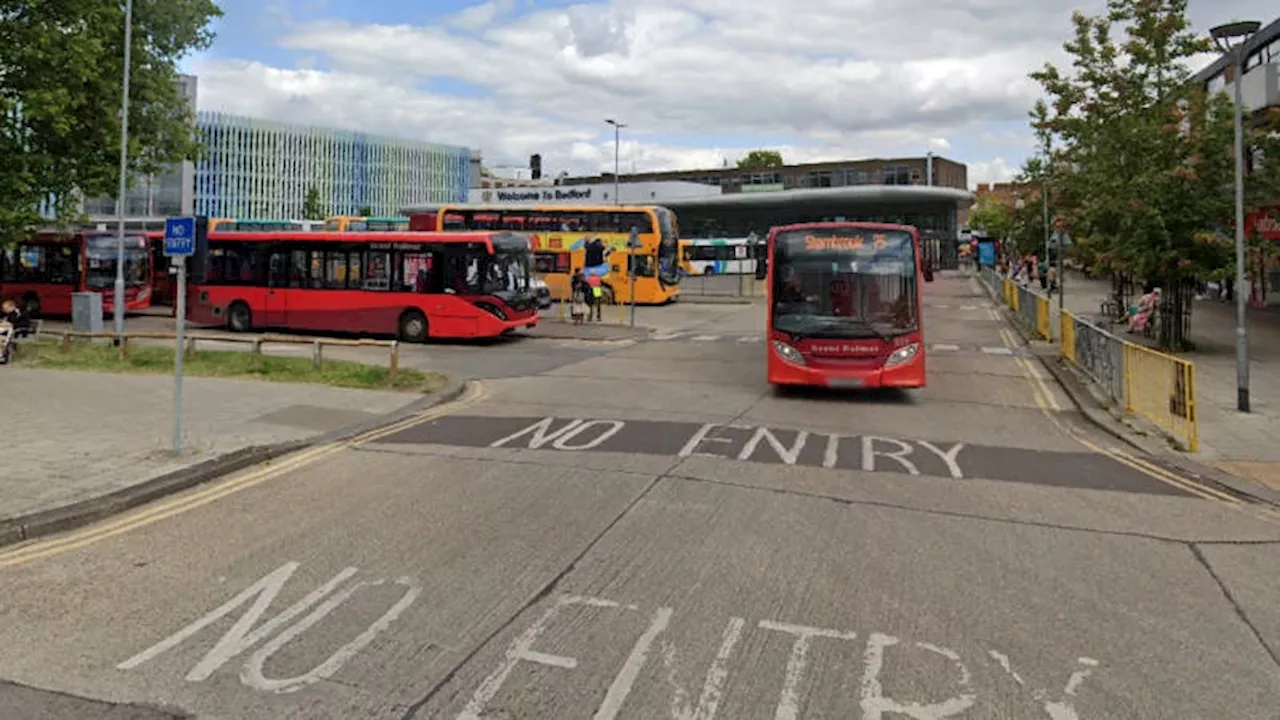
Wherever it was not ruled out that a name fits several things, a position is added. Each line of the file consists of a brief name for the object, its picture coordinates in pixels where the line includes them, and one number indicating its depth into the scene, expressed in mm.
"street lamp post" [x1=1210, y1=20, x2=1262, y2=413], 11883
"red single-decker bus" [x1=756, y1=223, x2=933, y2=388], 12750
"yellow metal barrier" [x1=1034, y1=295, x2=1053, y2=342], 22656
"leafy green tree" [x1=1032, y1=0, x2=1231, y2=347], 17531
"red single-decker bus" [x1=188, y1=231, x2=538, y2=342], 20859
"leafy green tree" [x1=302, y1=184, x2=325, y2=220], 95062
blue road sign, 8312
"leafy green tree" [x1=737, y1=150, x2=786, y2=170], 124250
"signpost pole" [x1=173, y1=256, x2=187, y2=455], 8320
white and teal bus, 55969
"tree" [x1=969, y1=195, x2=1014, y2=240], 82500
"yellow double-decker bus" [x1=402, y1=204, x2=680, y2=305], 33219
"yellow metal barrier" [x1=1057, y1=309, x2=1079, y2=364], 17453
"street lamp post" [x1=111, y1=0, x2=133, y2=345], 18859
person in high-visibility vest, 28062
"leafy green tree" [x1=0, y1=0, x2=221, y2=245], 16703
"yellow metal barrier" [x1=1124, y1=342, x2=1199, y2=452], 9969
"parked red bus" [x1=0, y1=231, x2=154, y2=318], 27000
